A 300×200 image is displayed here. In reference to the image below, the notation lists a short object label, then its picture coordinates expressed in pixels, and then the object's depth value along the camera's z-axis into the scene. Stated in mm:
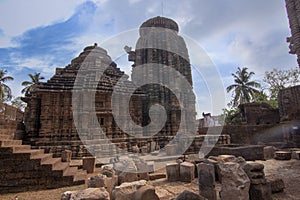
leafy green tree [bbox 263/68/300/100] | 27098
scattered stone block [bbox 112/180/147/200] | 3213
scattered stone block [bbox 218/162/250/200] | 3053
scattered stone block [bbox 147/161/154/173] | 6051
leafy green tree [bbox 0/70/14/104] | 23484
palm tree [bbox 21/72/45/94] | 27938
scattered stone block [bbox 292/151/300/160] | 7977
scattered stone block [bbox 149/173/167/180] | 5636
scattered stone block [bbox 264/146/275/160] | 8709
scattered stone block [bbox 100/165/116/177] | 4699
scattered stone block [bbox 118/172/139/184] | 4797
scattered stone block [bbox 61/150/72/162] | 7551
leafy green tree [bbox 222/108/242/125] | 27456
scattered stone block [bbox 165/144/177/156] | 11424
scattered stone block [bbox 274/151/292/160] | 8125
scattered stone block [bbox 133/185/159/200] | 2990
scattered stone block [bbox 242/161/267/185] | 3432
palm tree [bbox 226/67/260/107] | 29031
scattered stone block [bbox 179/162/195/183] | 5091
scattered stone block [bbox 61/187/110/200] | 2668
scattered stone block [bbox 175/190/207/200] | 2523
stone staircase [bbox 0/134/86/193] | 5105
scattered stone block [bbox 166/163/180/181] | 5286
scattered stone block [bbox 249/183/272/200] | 3299
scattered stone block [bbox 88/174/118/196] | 3793
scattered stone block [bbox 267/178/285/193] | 3787
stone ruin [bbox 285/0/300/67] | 7529
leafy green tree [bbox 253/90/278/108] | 29325
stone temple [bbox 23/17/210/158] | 10336
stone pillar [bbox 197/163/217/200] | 3559
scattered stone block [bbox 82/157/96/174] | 6965
